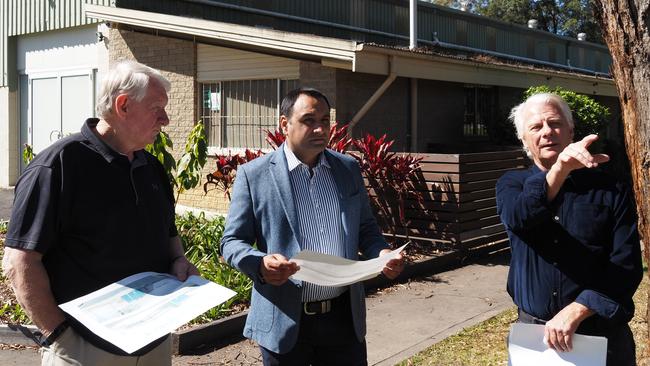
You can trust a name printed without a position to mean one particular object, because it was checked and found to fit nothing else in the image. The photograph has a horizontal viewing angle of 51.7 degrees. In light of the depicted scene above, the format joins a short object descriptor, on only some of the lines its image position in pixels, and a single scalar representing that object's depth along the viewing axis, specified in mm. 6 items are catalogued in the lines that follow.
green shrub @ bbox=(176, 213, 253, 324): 6502
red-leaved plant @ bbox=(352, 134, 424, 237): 9000
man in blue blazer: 3113
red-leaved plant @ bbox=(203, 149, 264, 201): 9406
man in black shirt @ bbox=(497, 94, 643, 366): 2682
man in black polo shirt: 2473
